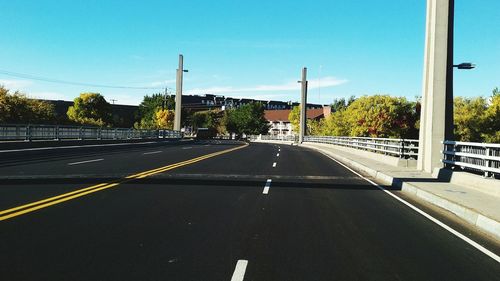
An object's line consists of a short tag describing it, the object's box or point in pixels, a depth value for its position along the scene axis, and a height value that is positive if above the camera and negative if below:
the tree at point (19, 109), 51.28 +1.55
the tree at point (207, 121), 143.50 +2.18
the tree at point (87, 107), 109.28 +4.09
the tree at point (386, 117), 84.31 +2.89
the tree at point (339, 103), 155.25 +9.56
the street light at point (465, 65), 16.56 +2.46
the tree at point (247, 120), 136.50 +2.48
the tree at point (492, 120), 65.94 +2.18
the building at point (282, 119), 167.38 +3.80
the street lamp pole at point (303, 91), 69.25 +5.79
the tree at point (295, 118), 137.75 +3.61
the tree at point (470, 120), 66.94 +2.12
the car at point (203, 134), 80.31 -1.10
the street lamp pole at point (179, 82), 57.91 +5.54
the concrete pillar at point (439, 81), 16.47 +1.86
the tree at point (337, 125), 102.38 +1.36
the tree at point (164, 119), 122.88 +2.00
